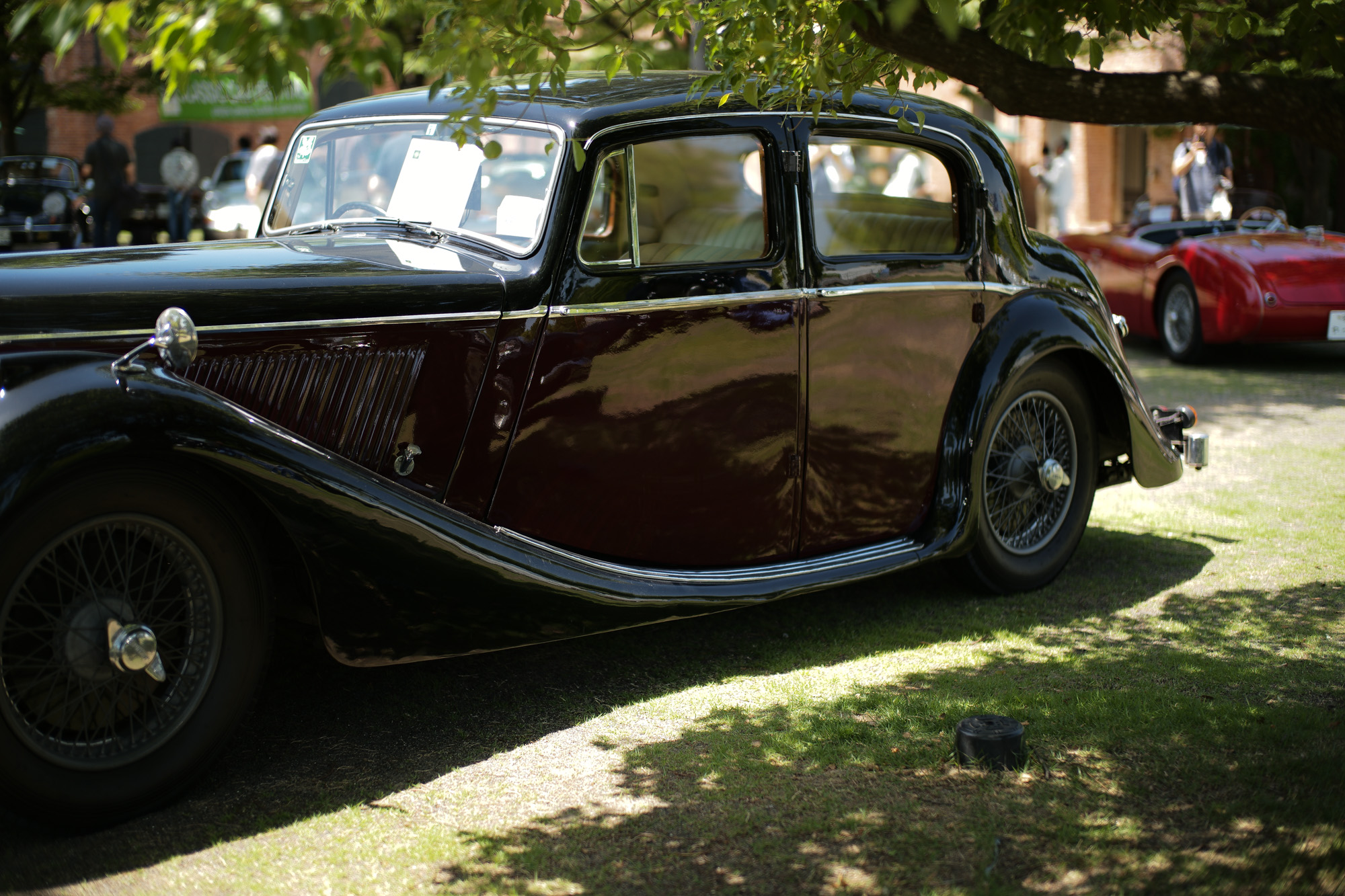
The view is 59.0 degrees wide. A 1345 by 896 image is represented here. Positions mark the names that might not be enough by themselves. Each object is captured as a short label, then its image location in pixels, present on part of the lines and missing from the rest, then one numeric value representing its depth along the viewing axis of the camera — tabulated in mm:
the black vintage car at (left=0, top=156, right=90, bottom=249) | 16375
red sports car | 8953
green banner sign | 29280
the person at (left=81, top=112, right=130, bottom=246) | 15156
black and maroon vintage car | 2803
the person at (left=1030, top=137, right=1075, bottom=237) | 16141
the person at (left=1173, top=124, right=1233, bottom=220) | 12250
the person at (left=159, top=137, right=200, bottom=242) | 17078
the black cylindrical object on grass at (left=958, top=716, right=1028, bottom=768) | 3104
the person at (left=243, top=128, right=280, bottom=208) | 10281
